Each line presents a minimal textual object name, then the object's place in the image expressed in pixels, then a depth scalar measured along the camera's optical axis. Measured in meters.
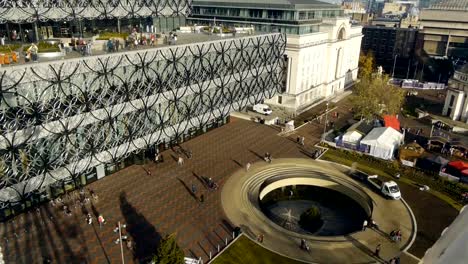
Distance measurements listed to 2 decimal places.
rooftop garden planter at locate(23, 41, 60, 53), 42.59
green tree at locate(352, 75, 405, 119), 77.45
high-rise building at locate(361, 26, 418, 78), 142.38
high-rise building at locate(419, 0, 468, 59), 134.00
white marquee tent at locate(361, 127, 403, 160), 63.66
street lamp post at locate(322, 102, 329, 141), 71.28
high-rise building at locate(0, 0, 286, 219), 39.25
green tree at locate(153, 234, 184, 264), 31.91
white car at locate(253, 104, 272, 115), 81.25
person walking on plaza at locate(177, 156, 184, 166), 57.50
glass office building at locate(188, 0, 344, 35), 84.44
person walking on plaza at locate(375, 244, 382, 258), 40.50
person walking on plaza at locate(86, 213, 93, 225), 42.35
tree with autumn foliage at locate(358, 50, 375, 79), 119.56
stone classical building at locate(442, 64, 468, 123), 83.94
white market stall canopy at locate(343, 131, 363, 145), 67.44
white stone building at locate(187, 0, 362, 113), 84.31
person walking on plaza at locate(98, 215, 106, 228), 41.91
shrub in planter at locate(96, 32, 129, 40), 53.62
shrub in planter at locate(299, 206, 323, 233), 50.25
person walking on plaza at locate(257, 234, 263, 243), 41.91
